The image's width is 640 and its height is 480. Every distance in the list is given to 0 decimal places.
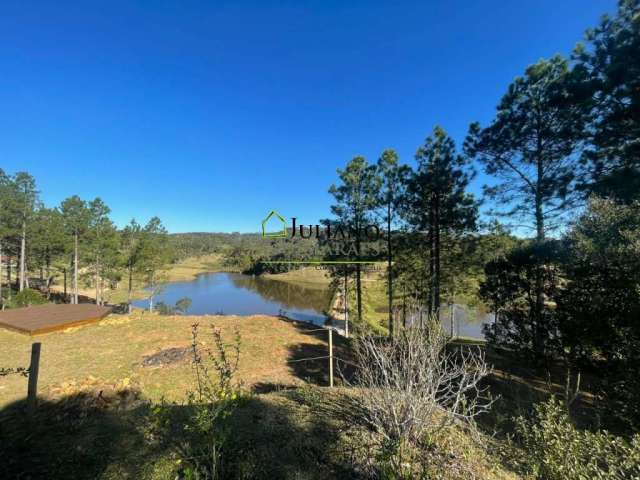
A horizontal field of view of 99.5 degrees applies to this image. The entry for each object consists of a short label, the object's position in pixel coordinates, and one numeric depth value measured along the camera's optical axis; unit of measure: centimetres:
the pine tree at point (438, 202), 923
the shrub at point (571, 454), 196
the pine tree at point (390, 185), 1030
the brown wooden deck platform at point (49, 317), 1026
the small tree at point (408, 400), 251
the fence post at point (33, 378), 307
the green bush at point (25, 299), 1515
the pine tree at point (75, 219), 1727
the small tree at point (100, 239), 1836
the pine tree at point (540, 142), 636
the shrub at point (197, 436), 210
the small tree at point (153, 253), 1903
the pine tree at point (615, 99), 496
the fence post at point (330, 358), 505
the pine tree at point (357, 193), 1093
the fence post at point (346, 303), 1338
